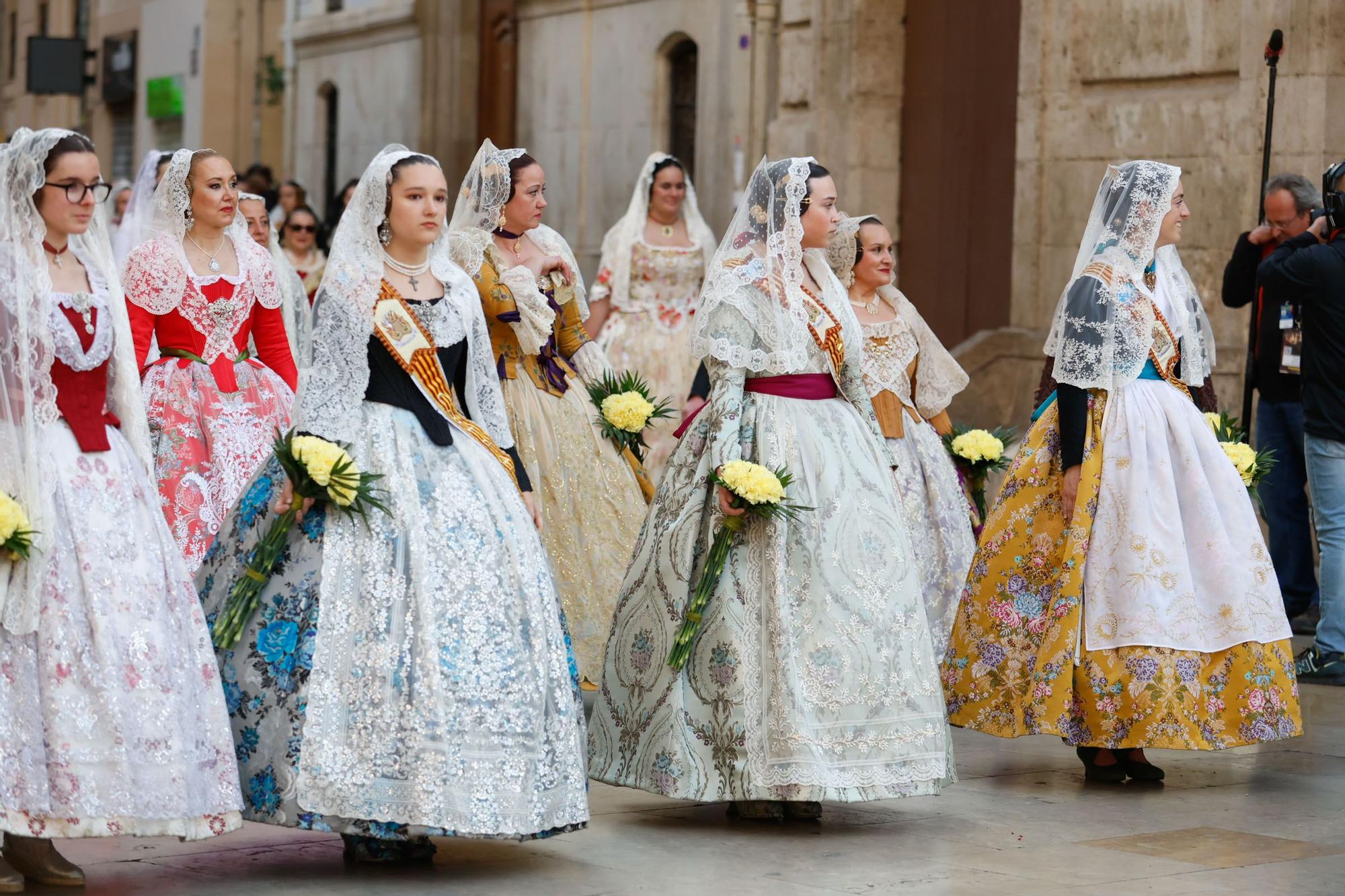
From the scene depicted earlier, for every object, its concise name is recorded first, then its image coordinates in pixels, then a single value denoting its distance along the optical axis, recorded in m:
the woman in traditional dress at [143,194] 9.77
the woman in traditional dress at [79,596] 5.28
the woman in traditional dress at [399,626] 5.57
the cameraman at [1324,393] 9.09
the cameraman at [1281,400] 9.89
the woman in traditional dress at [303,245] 14.38
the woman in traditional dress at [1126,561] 7.19
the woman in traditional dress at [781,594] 6.46
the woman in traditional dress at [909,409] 9.03
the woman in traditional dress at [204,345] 8.21
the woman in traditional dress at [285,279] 9.66
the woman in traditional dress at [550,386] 8.85
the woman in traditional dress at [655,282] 11.64
